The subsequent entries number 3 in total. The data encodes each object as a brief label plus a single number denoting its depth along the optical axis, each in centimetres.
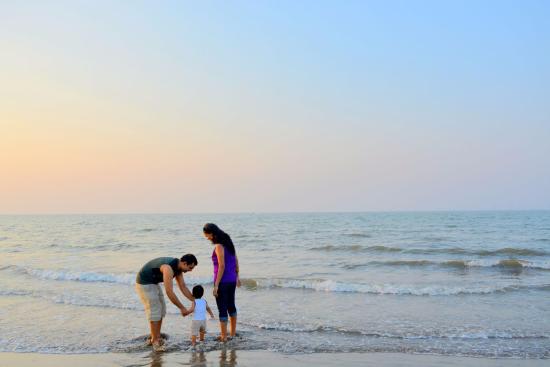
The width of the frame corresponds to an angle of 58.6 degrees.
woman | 719
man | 679
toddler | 726
